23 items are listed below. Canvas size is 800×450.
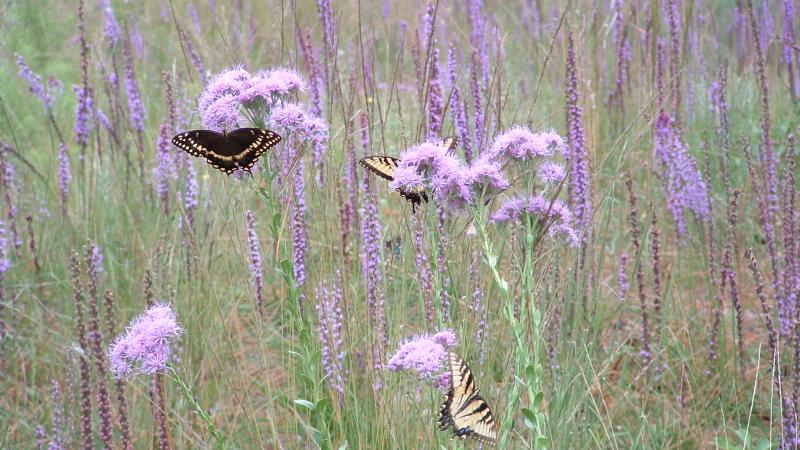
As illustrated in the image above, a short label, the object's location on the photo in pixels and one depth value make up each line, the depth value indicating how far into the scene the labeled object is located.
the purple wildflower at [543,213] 4.56
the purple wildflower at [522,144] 4.49
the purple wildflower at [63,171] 7.99
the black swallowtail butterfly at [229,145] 4.47
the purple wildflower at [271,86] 4.52
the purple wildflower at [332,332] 5.14
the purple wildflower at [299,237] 5.58
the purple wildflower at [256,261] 5.81
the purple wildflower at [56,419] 5.59
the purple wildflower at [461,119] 6.29
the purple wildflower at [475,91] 6.44
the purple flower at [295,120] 4.63
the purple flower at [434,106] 5.84
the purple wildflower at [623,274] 6.70
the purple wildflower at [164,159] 7.04
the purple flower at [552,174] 4.86
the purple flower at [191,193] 6.95
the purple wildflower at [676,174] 7.84
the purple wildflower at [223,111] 4.62
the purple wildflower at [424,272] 5.02
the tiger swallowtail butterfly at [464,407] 3.59
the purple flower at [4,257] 6.64
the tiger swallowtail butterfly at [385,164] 4.75
